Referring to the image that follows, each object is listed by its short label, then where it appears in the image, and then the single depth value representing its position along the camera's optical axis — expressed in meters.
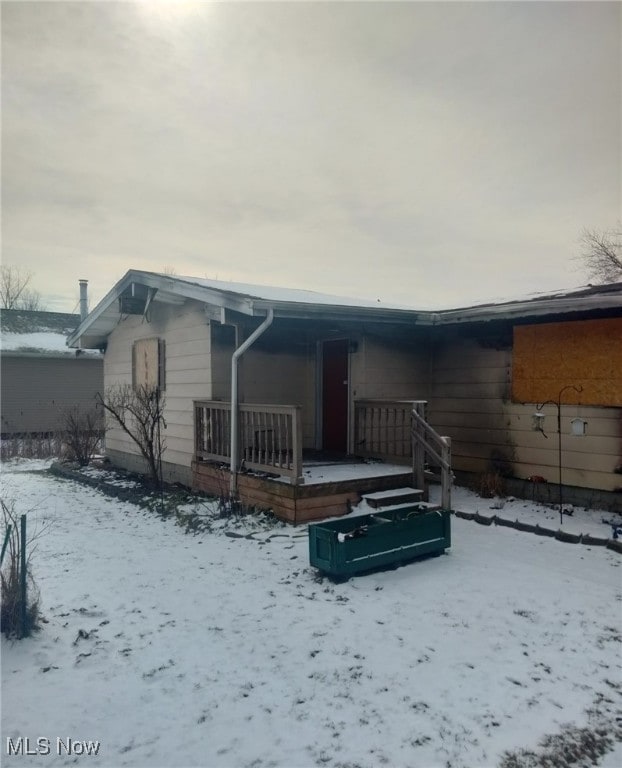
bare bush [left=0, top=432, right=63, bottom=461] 13.45
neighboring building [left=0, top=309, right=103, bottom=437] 17.56
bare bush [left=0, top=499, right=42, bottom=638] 3.63
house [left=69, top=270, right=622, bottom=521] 6.79
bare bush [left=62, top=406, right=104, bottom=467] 11.76
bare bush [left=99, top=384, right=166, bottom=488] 8.97
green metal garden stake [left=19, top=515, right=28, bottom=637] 3.63
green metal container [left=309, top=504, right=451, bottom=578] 4.69
